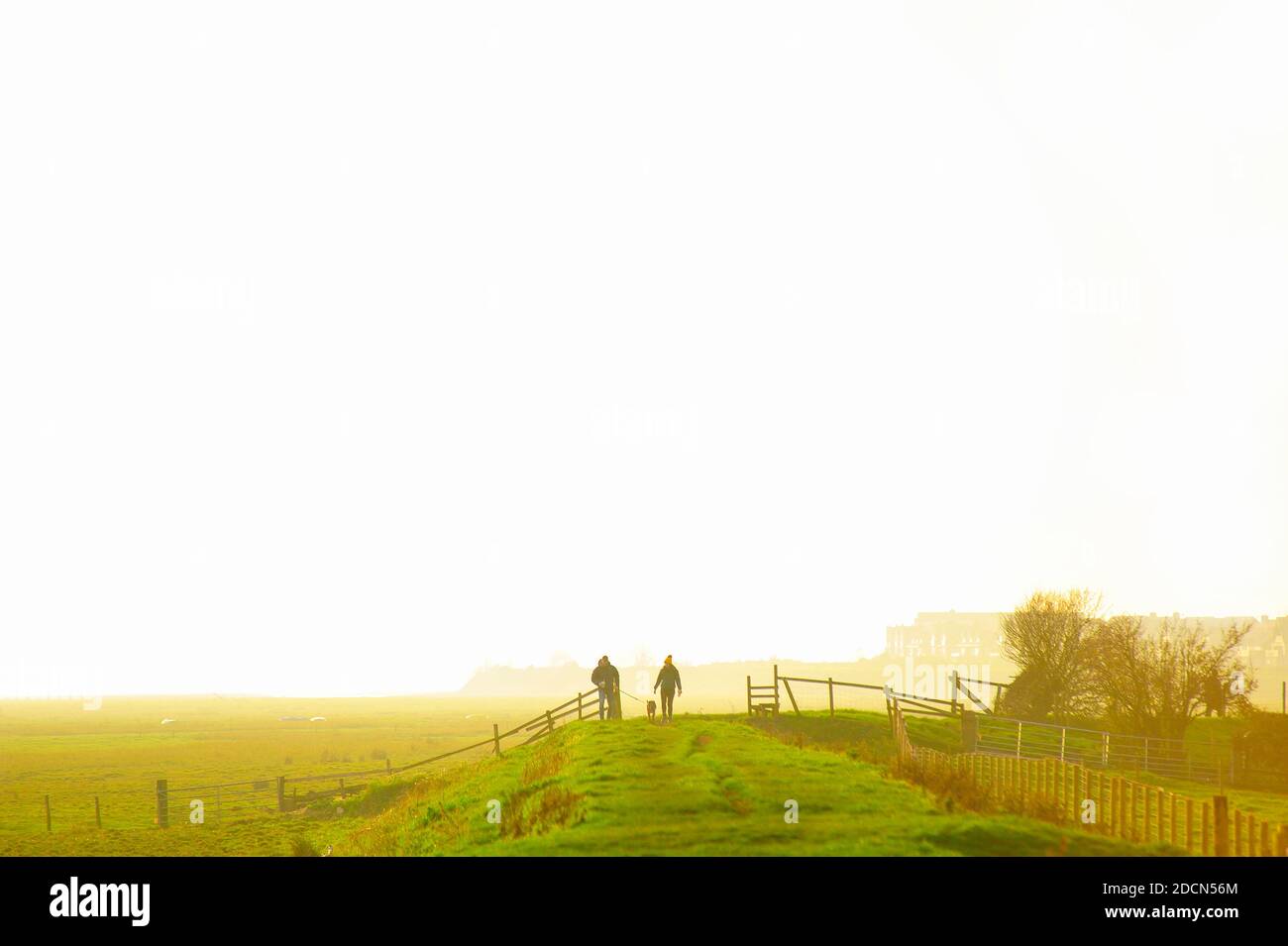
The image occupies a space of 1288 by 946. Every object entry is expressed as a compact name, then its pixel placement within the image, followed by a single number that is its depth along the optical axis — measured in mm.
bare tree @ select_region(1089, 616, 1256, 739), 60531
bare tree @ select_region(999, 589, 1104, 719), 67562
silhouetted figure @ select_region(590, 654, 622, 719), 45522
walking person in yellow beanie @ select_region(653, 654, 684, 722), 44375
